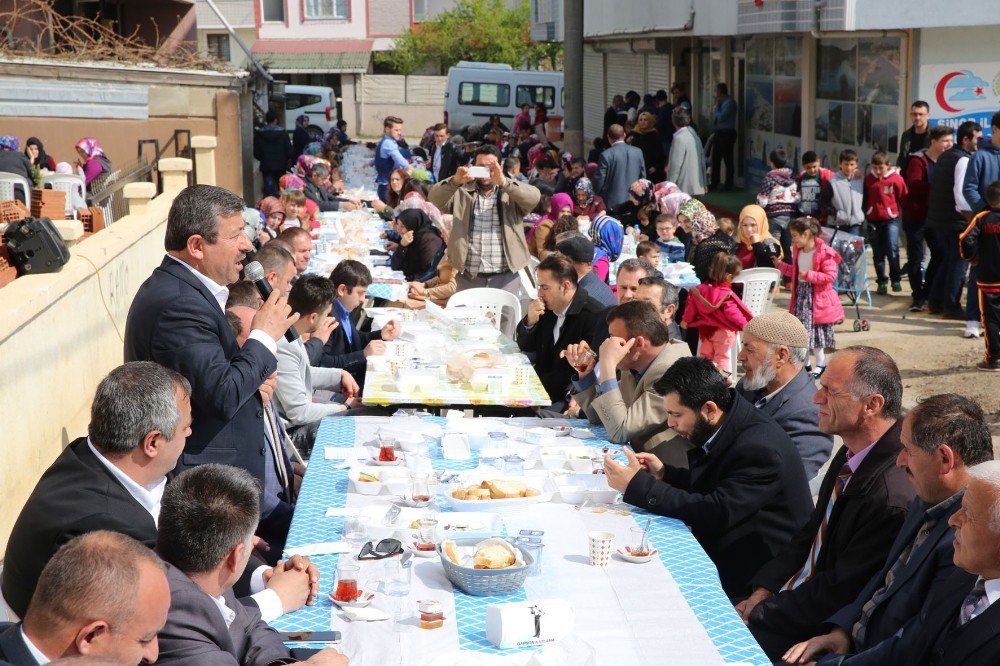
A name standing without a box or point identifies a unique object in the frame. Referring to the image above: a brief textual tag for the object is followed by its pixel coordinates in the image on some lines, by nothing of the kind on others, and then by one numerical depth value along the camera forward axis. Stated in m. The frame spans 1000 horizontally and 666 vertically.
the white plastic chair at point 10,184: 10.96
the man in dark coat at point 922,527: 3.48
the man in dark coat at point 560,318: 7.15
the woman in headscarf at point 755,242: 10.21
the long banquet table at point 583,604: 3.31
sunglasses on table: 3.92
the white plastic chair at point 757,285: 9.39
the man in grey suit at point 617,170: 14.45
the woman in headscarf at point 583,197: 13.85
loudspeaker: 6.10
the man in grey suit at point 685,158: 16.44
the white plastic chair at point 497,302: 9.23
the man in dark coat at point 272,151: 18.78
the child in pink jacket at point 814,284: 9.43
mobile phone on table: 3.41
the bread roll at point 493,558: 3.70
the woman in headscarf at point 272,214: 12.15
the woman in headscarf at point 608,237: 10.08
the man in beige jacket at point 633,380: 5.27
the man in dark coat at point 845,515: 3.97
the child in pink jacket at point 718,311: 8.29
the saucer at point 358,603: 3.59
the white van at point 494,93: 30.55
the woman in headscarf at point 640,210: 11.98
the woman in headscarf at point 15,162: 12.12
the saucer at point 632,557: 3.94
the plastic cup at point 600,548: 3.89
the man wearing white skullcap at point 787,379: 5.14
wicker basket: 3.63
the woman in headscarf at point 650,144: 17.33
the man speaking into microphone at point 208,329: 4.38
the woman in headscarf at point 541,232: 10.56
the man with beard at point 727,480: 4.39
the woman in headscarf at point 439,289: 9.76
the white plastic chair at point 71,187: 12.25
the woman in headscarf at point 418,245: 10.82
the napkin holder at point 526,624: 3.29
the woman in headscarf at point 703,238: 9.45
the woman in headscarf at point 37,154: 14.13
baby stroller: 11.15
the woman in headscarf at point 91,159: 14.73
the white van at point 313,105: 34.44
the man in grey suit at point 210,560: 3.01
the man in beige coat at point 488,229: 9.39
